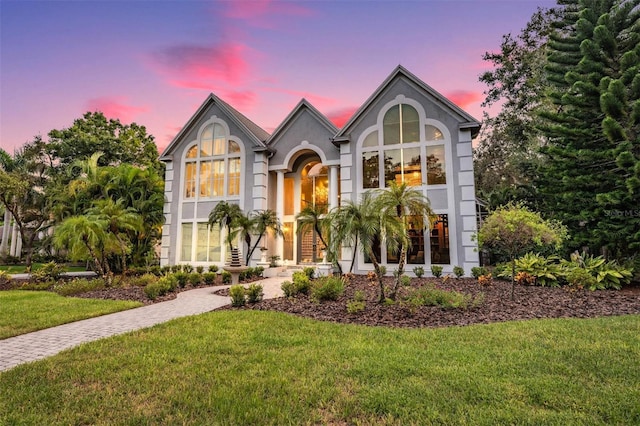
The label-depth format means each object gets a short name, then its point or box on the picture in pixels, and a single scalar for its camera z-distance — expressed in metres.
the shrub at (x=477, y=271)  11.96
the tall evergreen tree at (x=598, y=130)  10.14
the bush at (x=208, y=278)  12.28
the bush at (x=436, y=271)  12.52
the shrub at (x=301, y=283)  9.18
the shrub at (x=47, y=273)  12.51
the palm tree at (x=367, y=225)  7.63
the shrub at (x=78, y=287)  10.20
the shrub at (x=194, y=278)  11.68
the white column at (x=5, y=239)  23.57
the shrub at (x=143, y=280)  11.41
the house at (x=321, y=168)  13.29
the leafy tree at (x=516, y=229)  8.23
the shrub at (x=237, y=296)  8.00
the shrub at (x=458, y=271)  12.32
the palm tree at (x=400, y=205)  7.91
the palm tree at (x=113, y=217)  11.71
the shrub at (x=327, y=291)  8.32
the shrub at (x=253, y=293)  8.27
